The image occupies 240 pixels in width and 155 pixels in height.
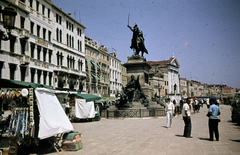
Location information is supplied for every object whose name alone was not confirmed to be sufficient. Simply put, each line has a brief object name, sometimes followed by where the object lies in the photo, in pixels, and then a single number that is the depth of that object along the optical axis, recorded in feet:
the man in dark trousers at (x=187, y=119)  35.83
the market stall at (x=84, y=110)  69.77
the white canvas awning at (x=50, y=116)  25.58
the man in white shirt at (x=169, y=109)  48.93
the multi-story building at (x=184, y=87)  468.34
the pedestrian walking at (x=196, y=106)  104.58
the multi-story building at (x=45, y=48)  104.74
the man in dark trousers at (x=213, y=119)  32.83
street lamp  28.14
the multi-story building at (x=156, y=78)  289.33
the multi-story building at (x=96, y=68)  184.65
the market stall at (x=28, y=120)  25.08
